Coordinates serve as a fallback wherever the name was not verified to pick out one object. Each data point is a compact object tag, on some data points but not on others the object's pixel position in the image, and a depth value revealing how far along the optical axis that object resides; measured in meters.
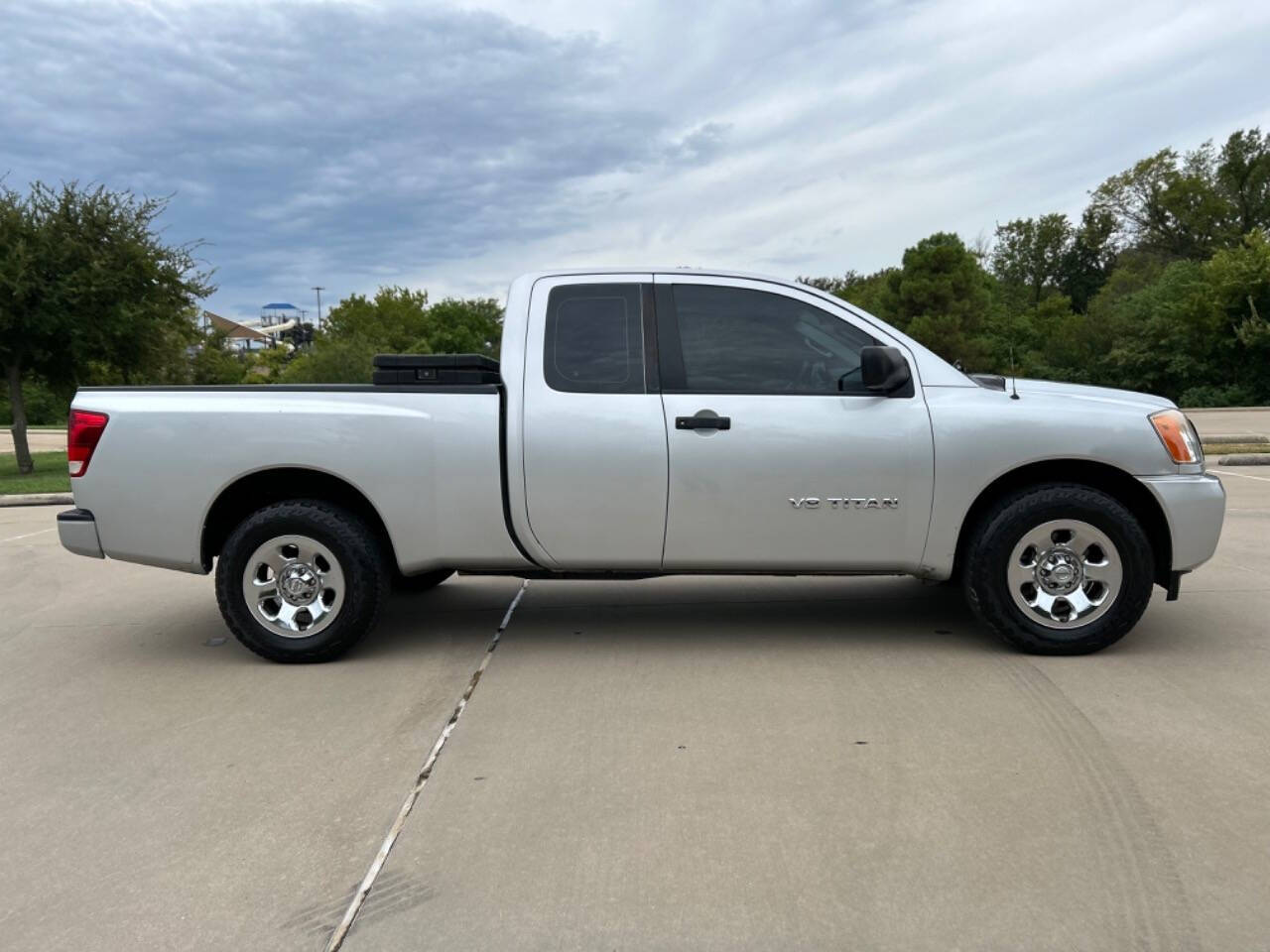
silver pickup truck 4.84
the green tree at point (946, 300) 46.56
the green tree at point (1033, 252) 72.56
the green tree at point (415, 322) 68.06
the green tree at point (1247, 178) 53.72
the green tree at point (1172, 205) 54.88
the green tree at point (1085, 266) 71.31
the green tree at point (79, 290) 18.33
